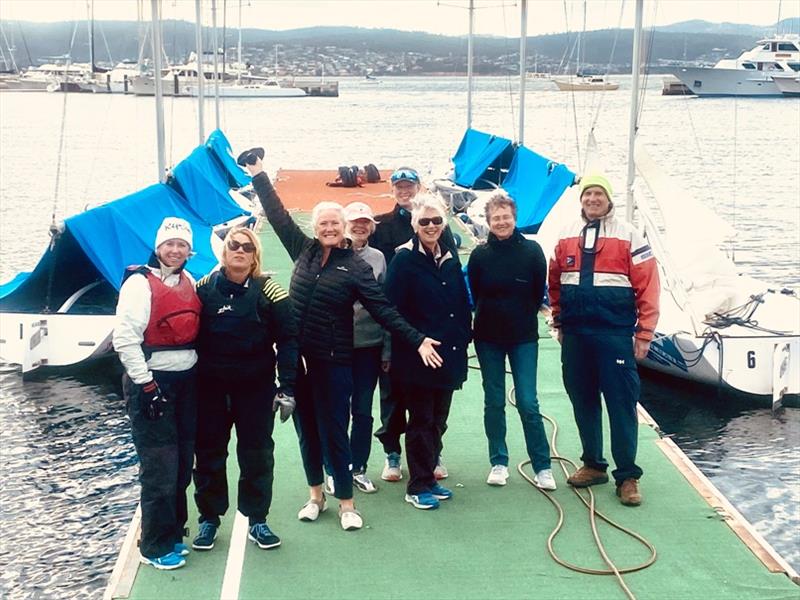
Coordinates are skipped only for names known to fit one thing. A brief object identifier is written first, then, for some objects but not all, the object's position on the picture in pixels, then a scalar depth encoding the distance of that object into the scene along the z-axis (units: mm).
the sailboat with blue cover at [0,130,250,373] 10008
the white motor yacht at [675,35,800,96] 91625
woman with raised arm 5387
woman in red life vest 4812
